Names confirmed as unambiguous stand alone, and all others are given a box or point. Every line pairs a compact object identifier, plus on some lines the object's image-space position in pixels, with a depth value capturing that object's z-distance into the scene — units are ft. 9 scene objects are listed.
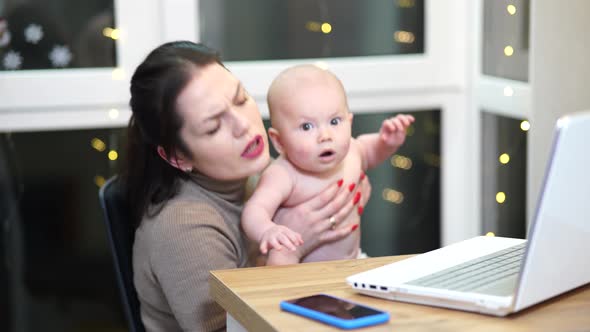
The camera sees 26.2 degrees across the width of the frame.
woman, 5.12
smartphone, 3.91
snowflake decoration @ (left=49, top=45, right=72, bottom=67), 7.52
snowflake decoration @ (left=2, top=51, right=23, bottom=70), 7.43
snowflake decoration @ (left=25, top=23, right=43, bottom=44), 7.47
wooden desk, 3.91
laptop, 3.76
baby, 5.52
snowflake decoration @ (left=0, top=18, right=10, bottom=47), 7.41
